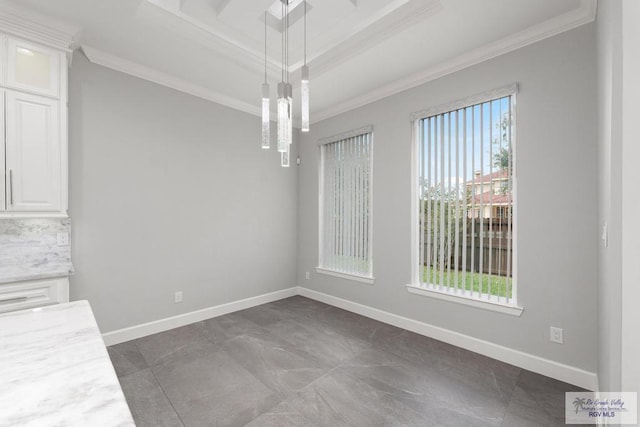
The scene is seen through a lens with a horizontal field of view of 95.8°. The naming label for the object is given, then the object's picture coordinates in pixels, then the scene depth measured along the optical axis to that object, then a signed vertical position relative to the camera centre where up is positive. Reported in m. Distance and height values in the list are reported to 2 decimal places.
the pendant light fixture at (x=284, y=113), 1.94 +0.67
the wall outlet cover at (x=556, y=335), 2.26 -0.98
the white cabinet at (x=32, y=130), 2.12 +0.63
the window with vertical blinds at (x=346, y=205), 3.74 +0.09
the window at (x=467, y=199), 2.58 +0.12
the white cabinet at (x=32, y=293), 2.12 -0.62
